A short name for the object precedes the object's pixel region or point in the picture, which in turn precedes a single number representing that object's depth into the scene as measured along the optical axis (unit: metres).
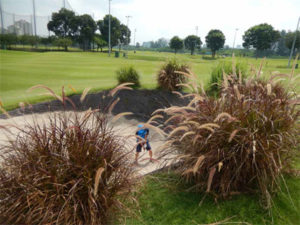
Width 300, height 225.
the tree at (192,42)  82.75
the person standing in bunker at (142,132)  5.32
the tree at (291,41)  42.42
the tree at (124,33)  77.14
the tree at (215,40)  71.81
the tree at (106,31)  66.94
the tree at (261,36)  60.66
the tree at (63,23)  53.84
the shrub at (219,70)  8.08
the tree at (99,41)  58.86
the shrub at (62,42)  46.41
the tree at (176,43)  70.46
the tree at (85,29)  55.92
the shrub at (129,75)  10.86
